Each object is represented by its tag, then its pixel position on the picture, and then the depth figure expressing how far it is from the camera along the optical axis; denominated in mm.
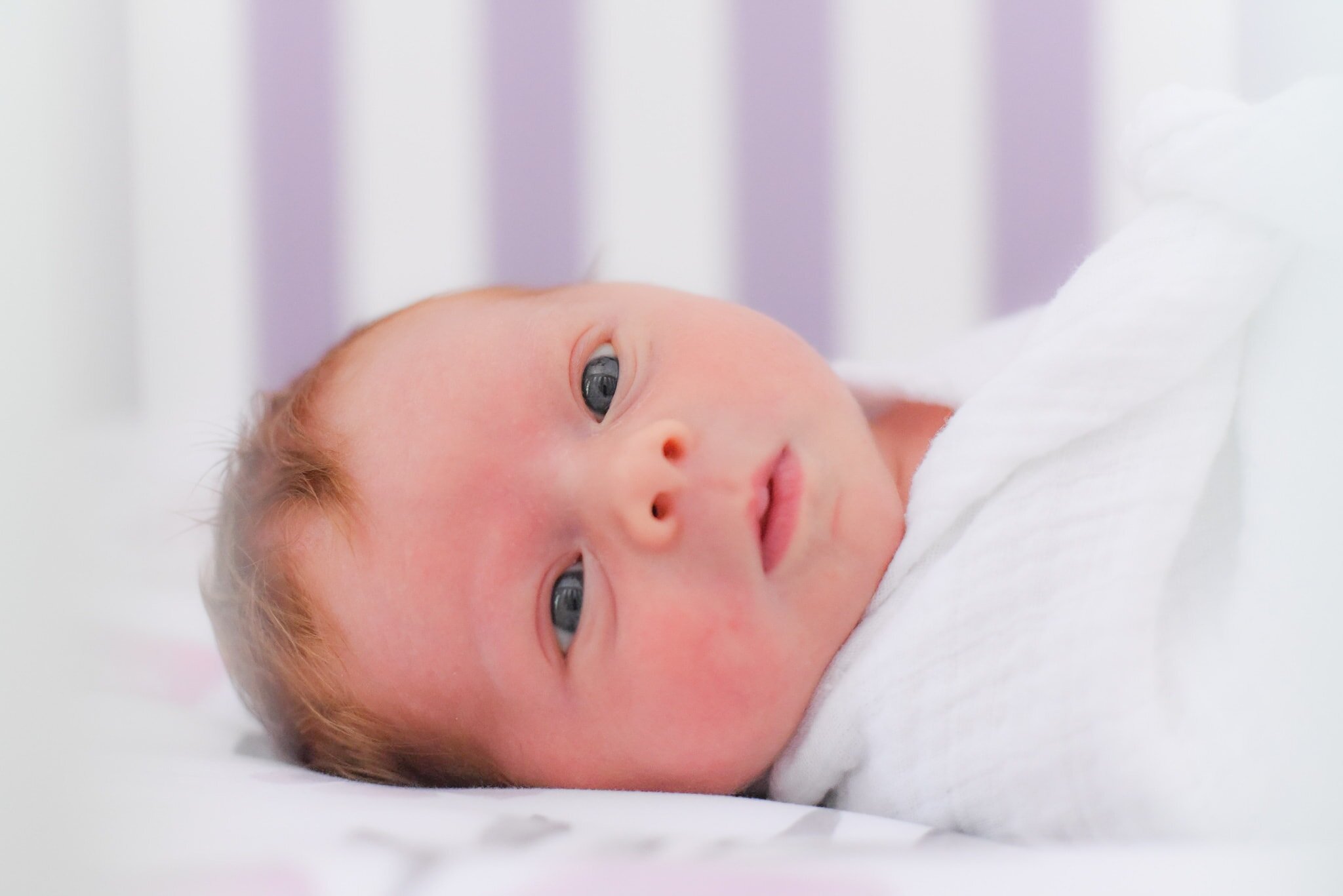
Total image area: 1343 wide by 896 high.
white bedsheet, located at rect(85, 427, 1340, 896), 536
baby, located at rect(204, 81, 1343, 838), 569
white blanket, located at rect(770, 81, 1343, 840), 551
